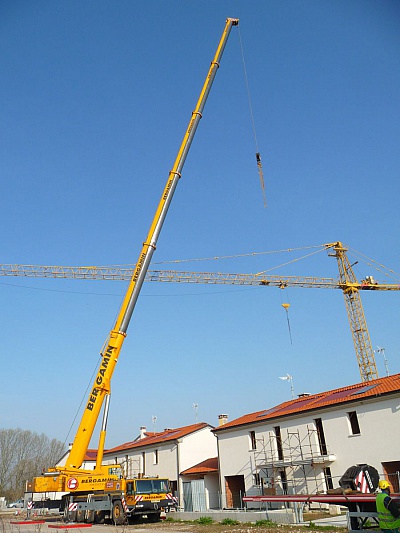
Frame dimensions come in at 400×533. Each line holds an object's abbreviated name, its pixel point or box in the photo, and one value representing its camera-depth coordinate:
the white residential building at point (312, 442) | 24.47
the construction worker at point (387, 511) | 8.69
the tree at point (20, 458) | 71.25
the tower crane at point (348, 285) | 55.72
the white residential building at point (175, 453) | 38.91
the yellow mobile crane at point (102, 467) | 20.80
